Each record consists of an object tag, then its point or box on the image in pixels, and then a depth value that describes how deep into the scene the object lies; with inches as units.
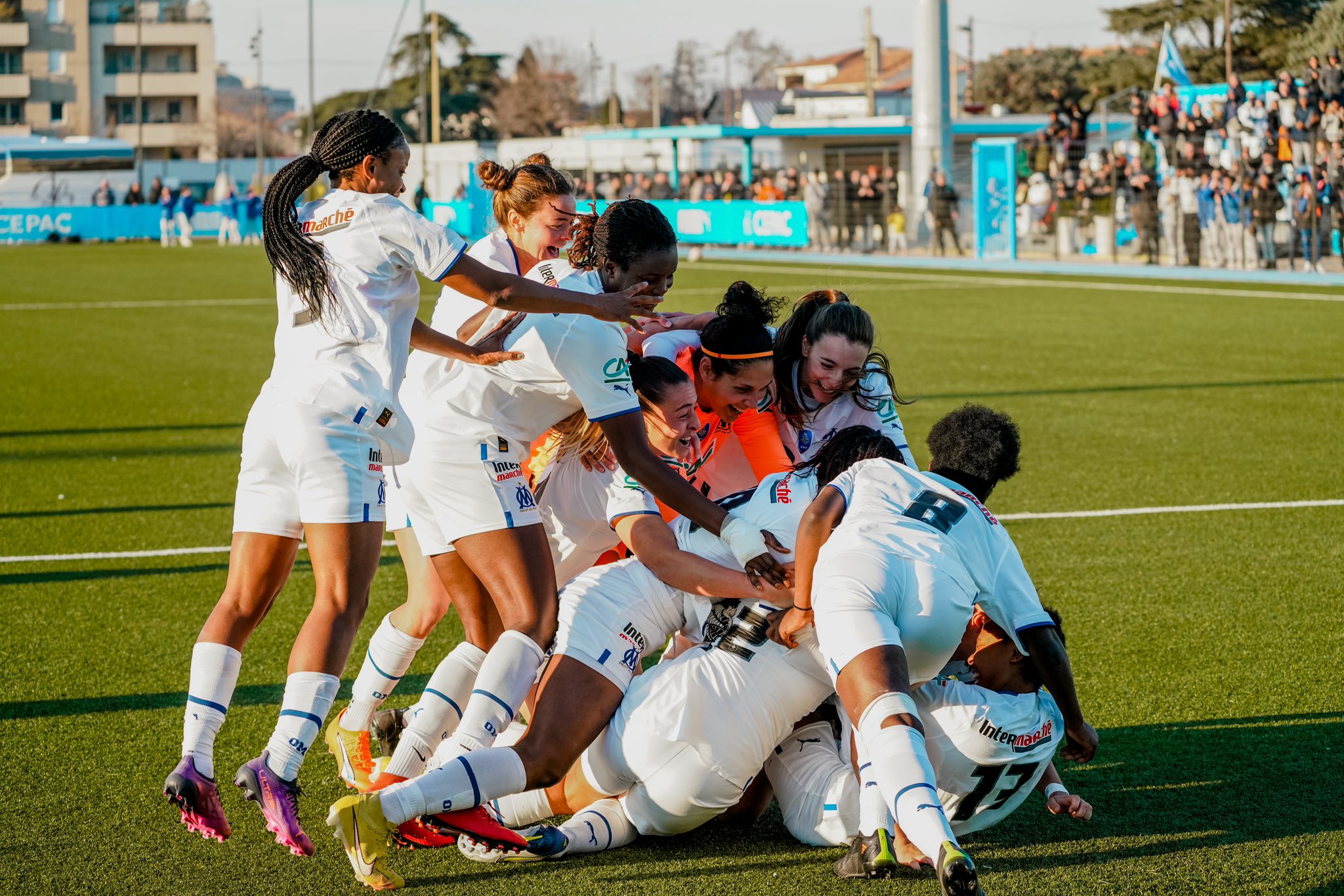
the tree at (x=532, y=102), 3671.3
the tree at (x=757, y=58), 4404.5
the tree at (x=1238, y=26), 2085.4
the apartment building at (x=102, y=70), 3708.2
